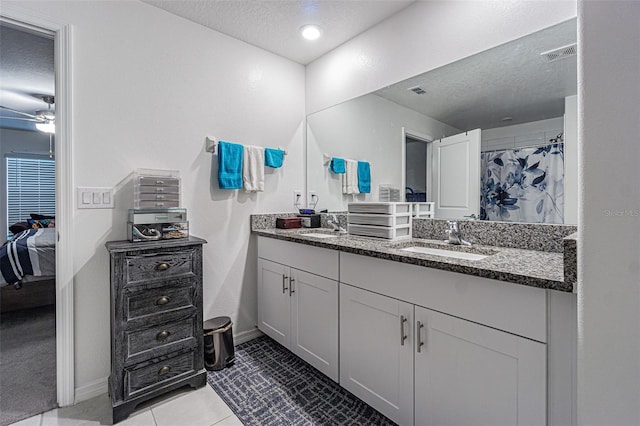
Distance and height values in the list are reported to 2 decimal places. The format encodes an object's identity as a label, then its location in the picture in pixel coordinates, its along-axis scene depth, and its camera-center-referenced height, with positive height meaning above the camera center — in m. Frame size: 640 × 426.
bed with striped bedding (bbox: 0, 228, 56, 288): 2.93 -0.49
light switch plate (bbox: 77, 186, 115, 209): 1.72 +0.08
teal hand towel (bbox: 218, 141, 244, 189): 2.21 +0.35
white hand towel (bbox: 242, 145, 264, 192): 2.35 +0.34
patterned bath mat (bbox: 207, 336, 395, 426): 1.54 -1.08
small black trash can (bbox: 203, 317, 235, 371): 2.00 -0.92
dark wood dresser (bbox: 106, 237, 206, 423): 1.56 -0.61
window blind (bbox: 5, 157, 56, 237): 5.14 +0.43
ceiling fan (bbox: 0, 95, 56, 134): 3.78 +1.40
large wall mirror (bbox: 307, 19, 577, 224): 1.41 +0.46
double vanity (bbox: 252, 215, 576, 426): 0.97 -0.49
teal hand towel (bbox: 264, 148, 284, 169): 2.49 +0.46
